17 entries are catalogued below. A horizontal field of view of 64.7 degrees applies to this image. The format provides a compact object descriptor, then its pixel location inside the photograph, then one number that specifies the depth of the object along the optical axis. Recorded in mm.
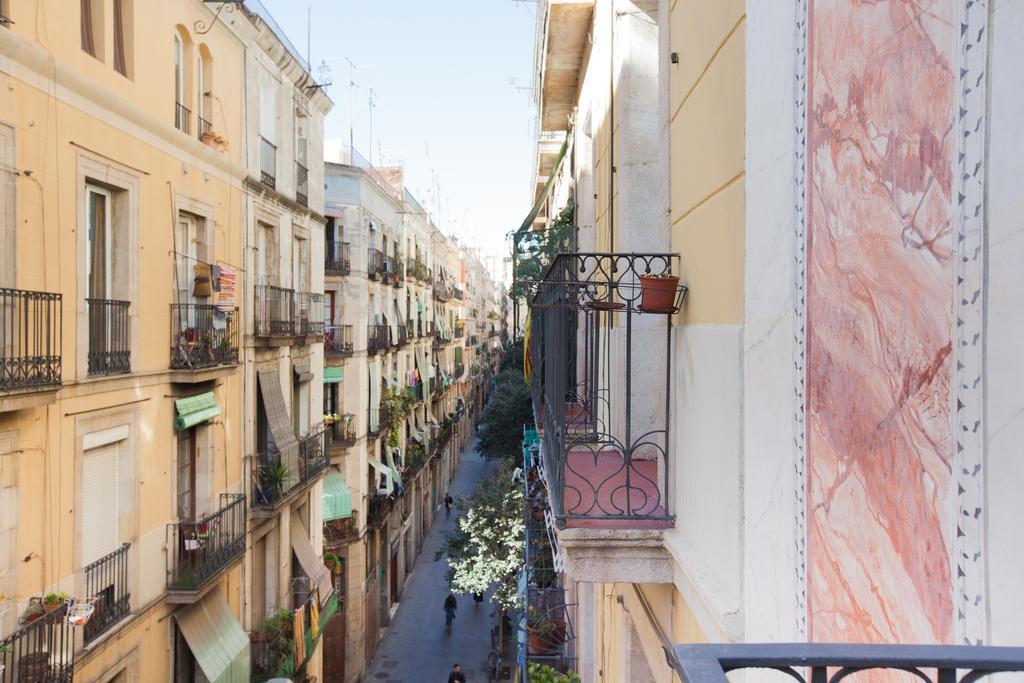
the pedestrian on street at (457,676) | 18659
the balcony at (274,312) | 15693
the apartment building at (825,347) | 1798
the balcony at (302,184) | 18031
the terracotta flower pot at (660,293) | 4516
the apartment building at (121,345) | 8625
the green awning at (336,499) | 21453
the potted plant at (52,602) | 8849
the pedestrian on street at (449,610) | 25828
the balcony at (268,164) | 16016
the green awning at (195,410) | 12375
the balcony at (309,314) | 17647
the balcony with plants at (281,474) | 15508
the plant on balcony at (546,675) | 9258
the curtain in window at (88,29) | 10000
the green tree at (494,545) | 19484
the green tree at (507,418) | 28156
